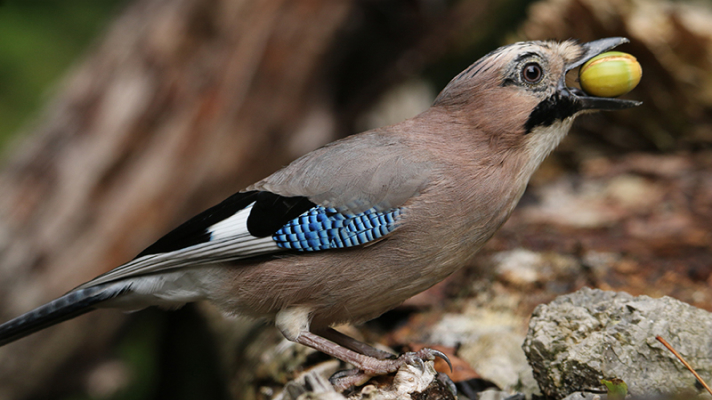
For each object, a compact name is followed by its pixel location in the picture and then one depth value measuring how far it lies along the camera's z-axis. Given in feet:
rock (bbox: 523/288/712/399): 13.69
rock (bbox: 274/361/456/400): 14.40
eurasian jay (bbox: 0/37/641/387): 16.53
